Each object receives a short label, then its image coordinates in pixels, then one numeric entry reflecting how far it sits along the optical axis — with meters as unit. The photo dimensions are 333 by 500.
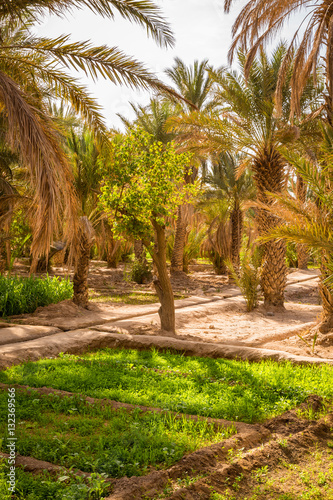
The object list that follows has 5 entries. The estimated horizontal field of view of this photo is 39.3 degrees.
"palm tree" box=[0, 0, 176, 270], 5.28
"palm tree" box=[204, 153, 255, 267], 19.39
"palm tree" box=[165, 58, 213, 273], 18.16
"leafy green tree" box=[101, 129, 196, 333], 7.96
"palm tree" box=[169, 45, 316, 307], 11.70
